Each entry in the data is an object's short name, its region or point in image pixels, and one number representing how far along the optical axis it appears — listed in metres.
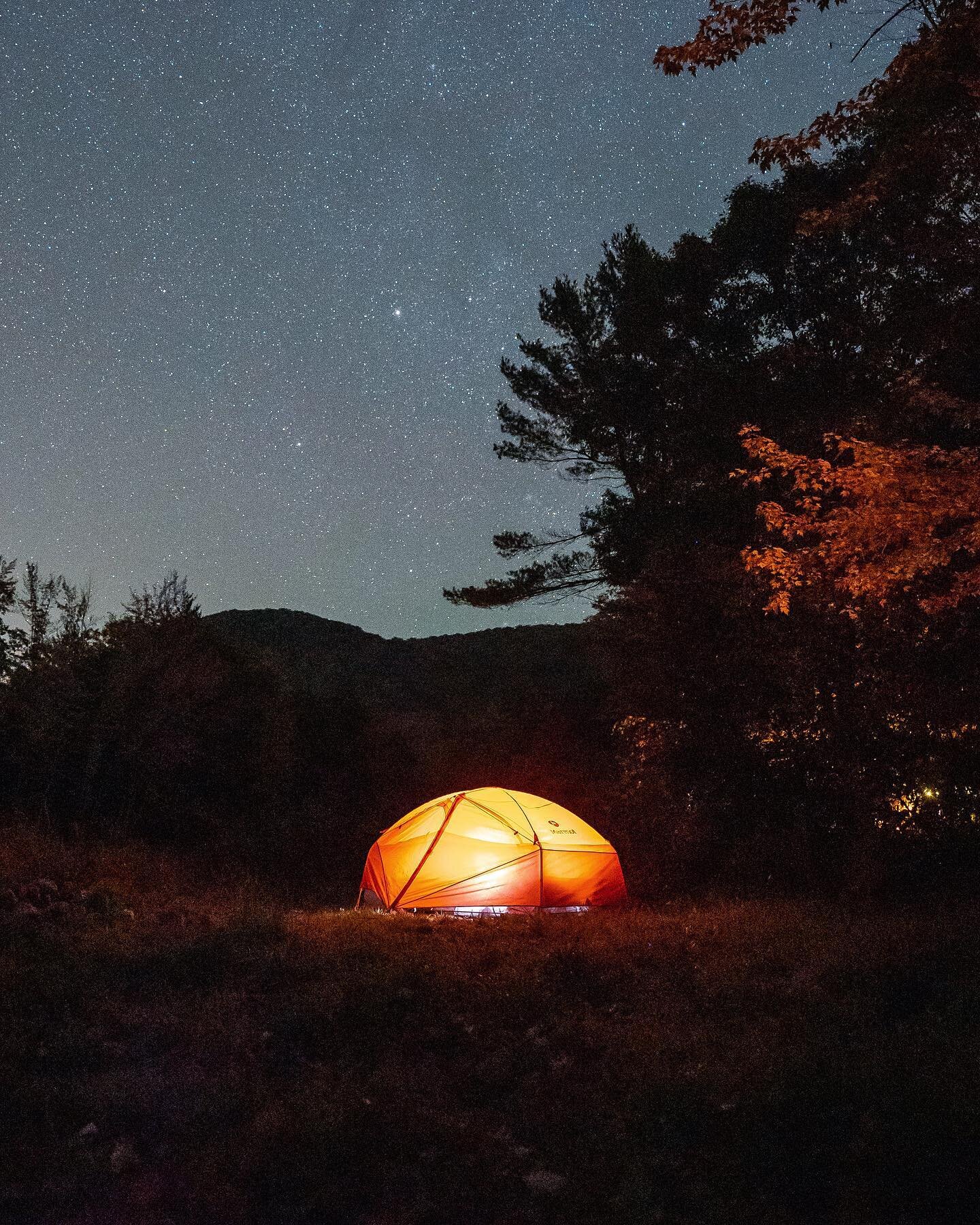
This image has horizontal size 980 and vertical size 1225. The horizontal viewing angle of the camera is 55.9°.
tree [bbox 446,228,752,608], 18.03
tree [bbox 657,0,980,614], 8.69
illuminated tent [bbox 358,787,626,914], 11.39
